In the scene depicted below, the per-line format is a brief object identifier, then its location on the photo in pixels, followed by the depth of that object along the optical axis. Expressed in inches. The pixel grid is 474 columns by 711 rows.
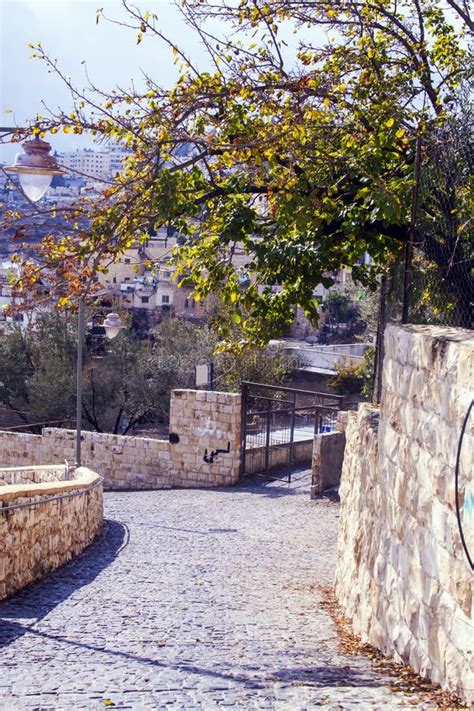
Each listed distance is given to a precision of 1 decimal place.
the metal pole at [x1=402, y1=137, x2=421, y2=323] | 297.6
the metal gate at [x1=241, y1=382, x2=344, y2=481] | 749.3
